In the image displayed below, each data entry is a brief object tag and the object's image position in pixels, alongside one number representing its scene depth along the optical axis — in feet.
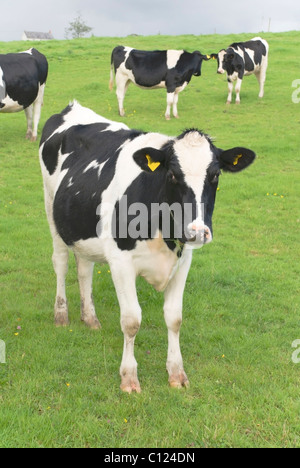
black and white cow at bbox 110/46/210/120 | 58.20
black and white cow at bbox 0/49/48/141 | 46.47
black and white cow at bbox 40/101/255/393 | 12.69
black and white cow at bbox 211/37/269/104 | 63.31
